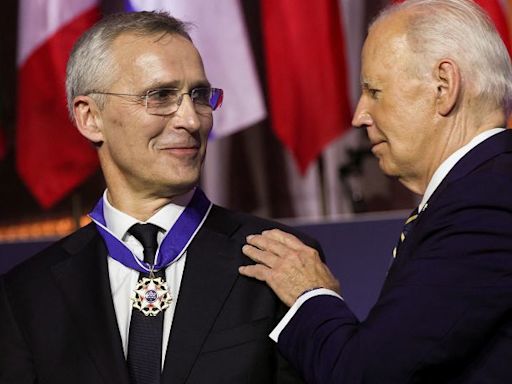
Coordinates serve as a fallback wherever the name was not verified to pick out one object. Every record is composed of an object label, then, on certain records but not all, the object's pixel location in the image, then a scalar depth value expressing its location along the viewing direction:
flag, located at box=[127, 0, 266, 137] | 8.51
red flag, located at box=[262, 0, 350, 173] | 8.58
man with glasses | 3.91
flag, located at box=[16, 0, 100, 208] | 8.83
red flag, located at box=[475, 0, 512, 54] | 7.39
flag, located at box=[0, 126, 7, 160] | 9.16
